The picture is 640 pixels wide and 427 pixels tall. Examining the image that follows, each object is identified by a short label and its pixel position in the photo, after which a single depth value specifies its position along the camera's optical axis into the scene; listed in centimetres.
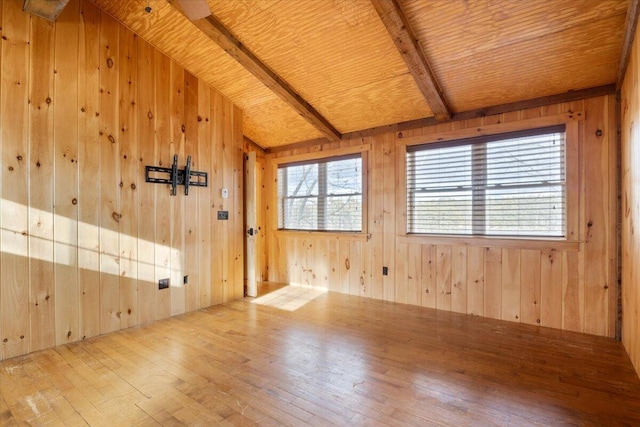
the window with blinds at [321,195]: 453
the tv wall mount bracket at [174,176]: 340
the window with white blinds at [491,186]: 313
